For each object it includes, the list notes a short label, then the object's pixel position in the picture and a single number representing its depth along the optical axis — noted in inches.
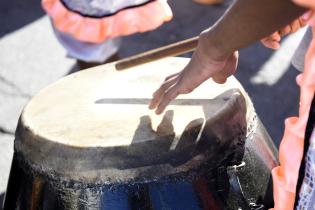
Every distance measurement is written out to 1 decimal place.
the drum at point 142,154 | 59.1
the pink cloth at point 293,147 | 55.4
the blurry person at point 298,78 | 54.7
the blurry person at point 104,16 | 73.3
